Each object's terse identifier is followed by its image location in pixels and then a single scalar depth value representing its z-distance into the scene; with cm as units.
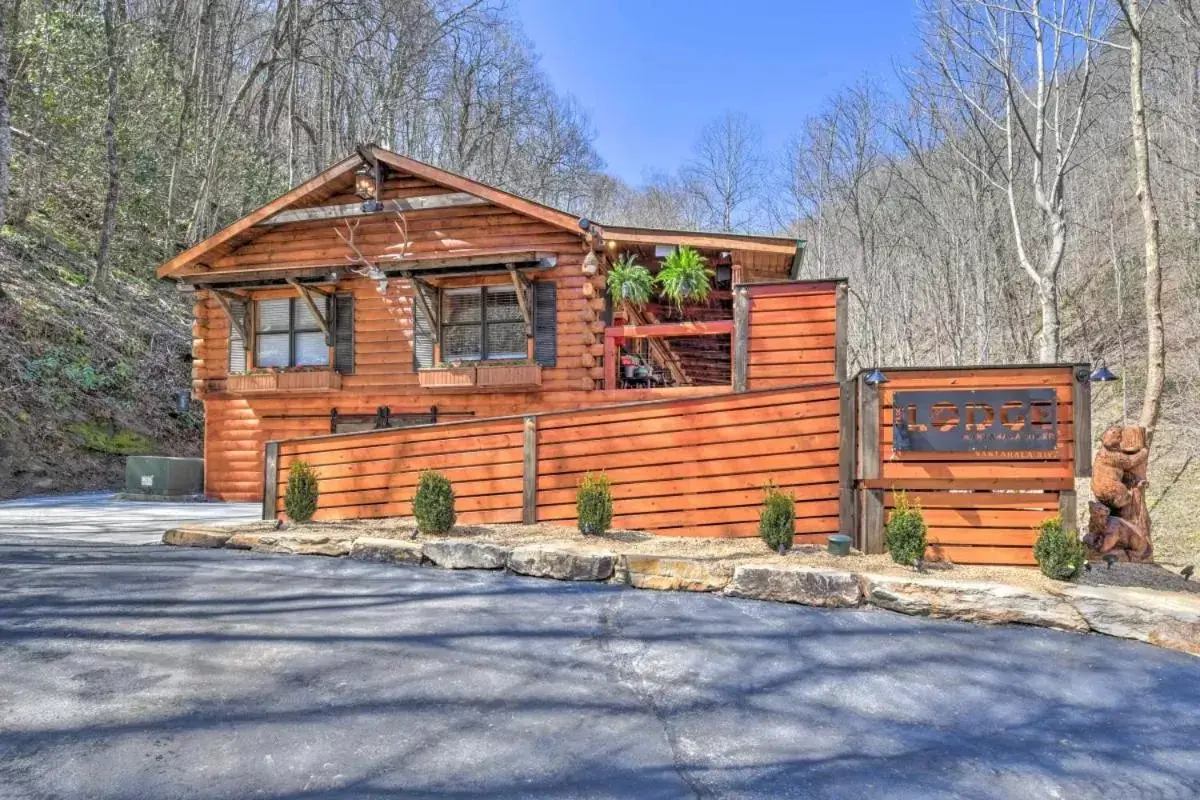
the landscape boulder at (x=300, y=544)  645
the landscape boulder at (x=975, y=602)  464
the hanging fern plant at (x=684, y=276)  1000
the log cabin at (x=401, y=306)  1058
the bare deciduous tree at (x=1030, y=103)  1261
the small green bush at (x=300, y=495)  729
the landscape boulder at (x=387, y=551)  616
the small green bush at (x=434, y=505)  649
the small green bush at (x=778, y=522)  582
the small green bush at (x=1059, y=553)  505
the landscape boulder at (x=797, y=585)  496
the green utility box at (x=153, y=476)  1109
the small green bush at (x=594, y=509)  637
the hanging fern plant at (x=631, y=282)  1027
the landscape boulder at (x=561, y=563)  560
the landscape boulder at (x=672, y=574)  528
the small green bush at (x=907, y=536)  534
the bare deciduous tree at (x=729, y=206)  3055
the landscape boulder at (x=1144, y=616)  439
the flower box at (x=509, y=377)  1041
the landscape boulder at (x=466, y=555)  595
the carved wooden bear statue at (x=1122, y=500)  646
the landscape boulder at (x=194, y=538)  673
